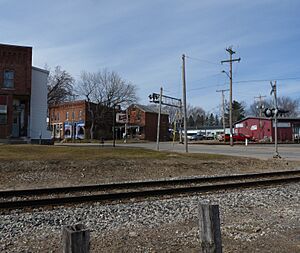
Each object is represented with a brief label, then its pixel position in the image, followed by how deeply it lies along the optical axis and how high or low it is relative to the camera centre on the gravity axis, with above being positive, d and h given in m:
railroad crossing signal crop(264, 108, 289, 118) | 21.66 +1.58
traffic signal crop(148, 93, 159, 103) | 31.54 +3.58
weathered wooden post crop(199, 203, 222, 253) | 3.62 -0.99
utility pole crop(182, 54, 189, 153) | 25.70 +2.62
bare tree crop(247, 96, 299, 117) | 108.88 +10.07
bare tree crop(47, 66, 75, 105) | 61.61 +8.65
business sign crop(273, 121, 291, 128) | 58.21 +2.16
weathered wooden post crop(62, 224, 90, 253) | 2.69 -0.85
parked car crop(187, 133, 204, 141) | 76.11 -0.32
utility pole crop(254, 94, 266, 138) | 60.97 +5.41
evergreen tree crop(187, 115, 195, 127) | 143.16 +5.81
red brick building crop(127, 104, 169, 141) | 73.44 +2.68
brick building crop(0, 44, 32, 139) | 28.31 +4.50
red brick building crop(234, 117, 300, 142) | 57.91 +1.36
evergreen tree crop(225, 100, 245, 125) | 111.03 +8.51
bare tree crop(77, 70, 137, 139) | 70.25 +7.52
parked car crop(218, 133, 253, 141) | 54.34 -0.14
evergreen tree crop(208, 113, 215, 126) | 153.88 +7.63
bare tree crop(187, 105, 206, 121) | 148.48 +10.49
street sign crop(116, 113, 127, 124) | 30.64 +1.55
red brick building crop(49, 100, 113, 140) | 69.50 +3.01
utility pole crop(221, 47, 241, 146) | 44.37 +10.39
